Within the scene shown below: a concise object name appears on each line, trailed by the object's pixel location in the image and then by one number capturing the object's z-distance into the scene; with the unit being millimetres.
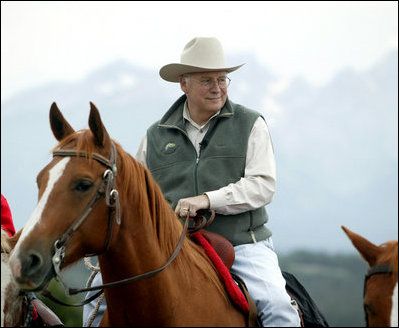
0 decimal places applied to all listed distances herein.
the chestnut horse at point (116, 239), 8875
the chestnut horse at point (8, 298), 9375
